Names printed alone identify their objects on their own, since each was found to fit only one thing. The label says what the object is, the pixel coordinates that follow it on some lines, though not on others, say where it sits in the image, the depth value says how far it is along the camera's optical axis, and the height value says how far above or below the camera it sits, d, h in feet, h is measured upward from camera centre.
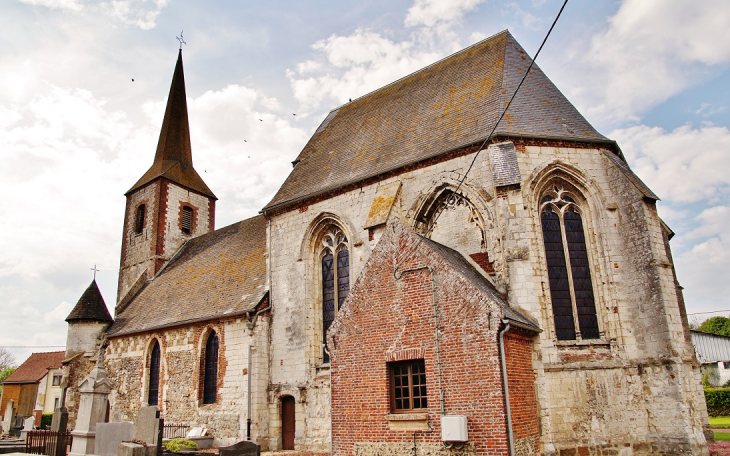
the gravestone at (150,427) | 39.47 -1.74
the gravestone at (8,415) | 108.92 -1.54
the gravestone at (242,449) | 37.11 -3.38
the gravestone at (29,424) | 68.03 -2.01
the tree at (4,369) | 213.50 +16.83
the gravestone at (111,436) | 40.24 -2.33
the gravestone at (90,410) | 41.93 -0.36
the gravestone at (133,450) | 35.60 -2.98
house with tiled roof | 141.08 +5.36
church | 35.12 +7.50
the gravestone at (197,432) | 58.44 -3.26
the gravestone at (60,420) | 50.80 -1.30
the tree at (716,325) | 206.43 +20.56
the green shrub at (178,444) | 48.70 -3.83
